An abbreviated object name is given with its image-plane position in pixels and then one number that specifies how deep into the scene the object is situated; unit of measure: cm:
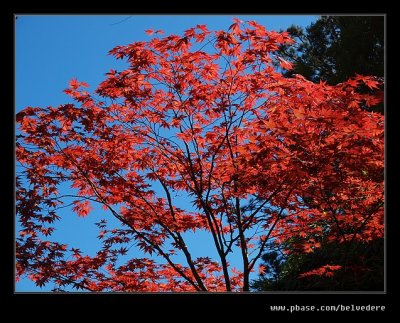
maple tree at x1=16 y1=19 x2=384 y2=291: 586
